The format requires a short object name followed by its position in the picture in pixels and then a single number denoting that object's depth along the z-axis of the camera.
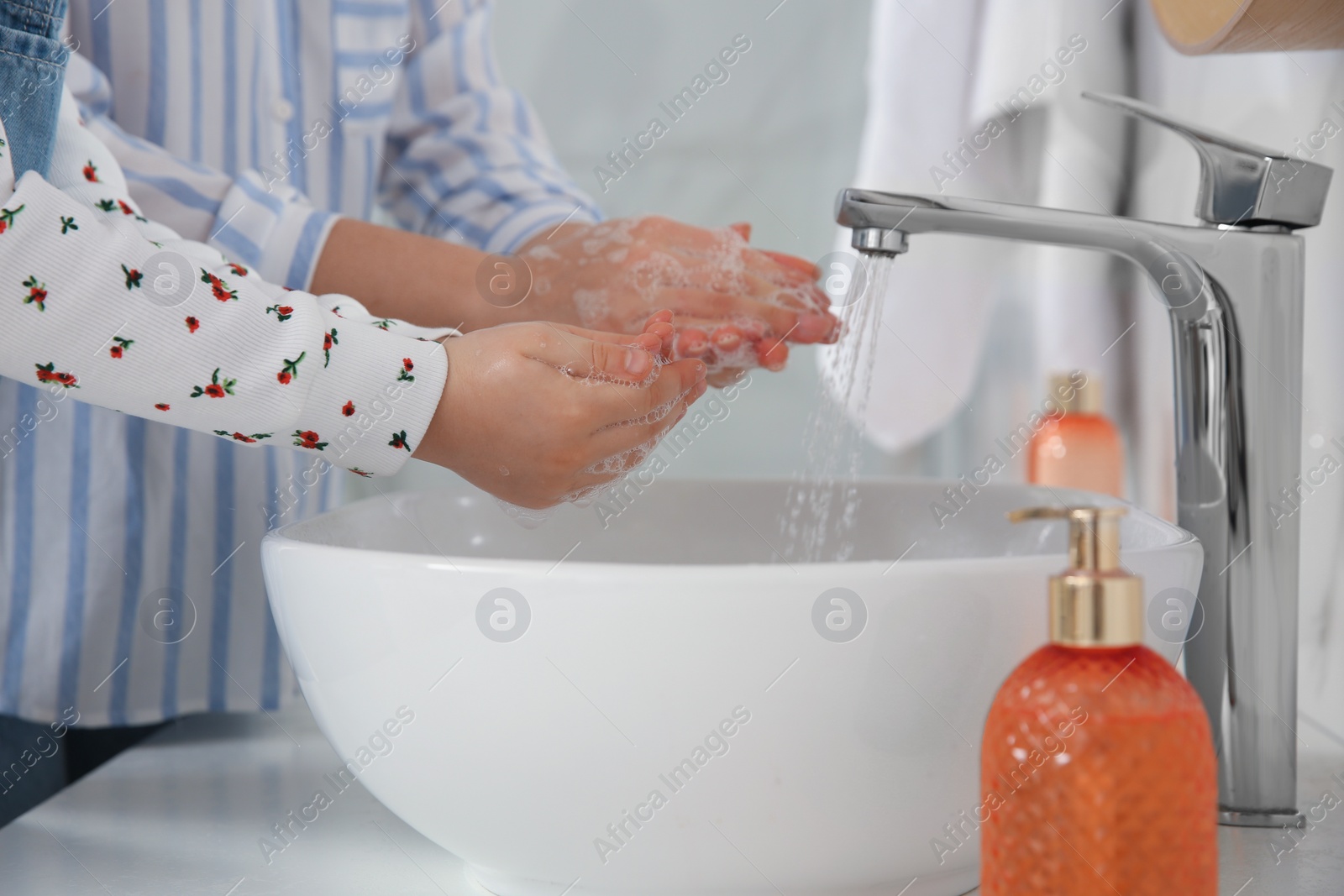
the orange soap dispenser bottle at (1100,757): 1.48
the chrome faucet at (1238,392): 1.65
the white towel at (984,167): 2.26
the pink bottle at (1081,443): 2.21
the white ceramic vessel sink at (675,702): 1.52
